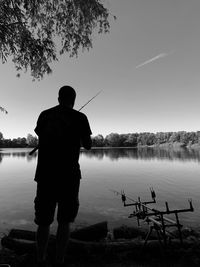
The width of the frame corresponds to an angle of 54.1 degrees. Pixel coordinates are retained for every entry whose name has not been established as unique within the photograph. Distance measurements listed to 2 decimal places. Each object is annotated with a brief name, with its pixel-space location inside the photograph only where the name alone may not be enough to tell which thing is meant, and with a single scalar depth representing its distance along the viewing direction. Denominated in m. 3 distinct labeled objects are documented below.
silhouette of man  2.66
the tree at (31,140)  160.62
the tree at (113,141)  192.12
